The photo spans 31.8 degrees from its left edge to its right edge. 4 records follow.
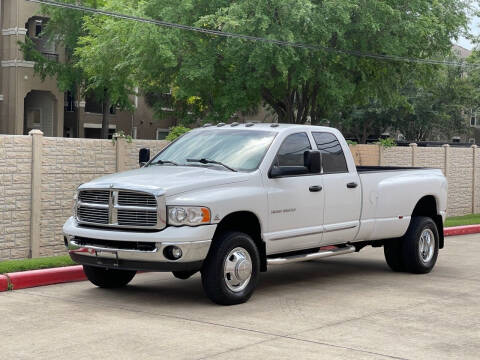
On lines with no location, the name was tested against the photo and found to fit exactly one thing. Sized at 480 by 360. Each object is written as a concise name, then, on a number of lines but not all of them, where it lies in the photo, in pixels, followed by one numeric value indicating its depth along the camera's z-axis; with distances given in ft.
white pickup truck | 30.68
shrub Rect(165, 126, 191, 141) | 53.78
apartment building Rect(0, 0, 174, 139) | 148.25
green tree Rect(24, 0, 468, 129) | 93.40
